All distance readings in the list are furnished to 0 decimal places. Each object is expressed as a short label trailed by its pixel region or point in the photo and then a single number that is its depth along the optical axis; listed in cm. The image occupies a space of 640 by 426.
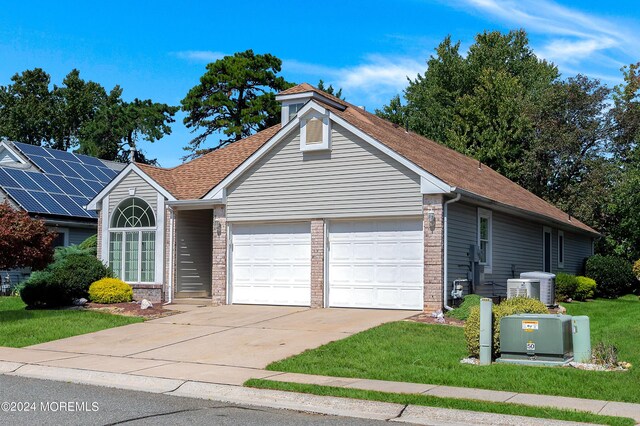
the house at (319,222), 1931
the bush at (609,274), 2984
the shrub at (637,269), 2845
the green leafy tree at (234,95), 4766
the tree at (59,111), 6022
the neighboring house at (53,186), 2961
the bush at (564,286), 2556
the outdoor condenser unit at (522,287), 1945
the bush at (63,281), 2136
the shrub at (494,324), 1268
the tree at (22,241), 1859
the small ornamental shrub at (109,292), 2153
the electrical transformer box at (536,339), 1207
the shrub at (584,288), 2695
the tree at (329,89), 5178
